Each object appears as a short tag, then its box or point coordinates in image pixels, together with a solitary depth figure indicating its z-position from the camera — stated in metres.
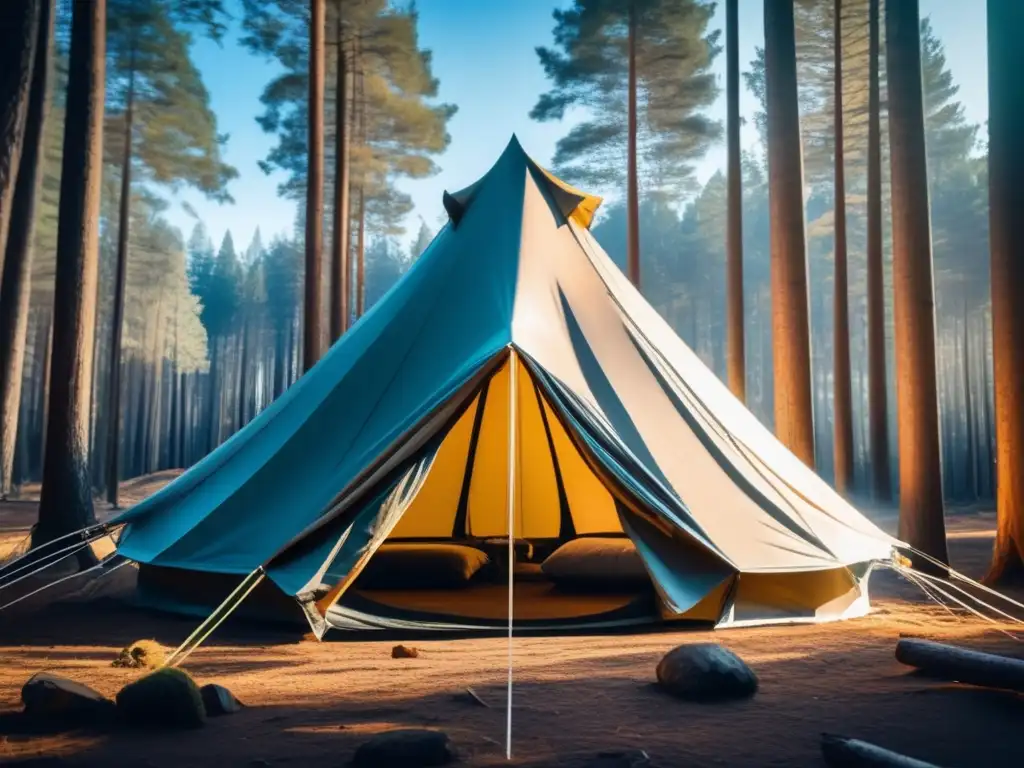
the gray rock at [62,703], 2.82
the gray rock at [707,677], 3.18
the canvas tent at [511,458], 4.20
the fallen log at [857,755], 2.11
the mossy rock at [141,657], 3.74
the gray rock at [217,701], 2.96
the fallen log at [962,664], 3.05
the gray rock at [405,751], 2.36
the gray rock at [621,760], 2.38
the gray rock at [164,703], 2.82
